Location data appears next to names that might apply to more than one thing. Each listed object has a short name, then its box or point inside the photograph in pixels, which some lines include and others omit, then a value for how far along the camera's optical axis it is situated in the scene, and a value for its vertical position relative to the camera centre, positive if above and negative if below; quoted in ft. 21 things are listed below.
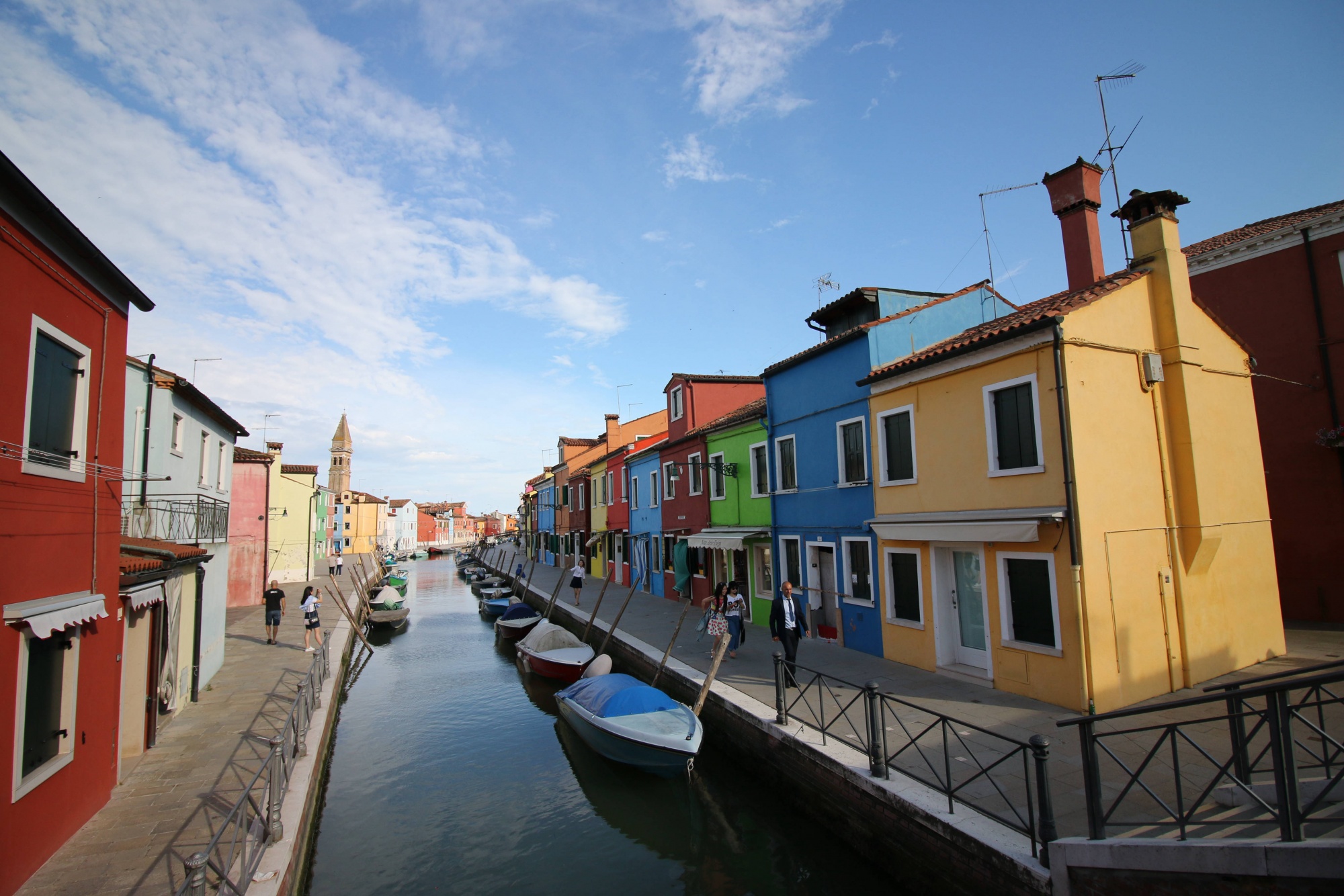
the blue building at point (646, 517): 84.48 +0.18
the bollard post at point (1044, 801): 17.88 -8.10
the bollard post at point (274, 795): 22.53 -9.18
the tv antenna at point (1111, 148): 42.04 +22.83
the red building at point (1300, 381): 44.55 +8.09
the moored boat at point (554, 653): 55.26 -11.33
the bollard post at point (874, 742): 24.44 -8.70
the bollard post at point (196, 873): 14.90 -7.72
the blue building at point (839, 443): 44.04 +5.23
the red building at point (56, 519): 18.93 +0.65
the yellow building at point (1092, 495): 30.30 +0.43
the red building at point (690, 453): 70.90 +7.40
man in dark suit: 38.40 -6.39
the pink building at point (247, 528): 85.40 +0.63
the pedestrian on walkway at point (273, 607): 58.29 -6.74
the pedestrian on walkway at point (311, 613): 56.70 -7.23
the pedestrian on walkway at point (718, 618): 43.04 -6.74
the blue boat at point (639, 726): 33.50 -10.98
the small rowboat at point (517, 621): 78.54 -11.83
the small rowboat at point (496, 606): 100.48 -12.65
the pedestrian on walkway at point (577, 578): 86.02 -7.51
